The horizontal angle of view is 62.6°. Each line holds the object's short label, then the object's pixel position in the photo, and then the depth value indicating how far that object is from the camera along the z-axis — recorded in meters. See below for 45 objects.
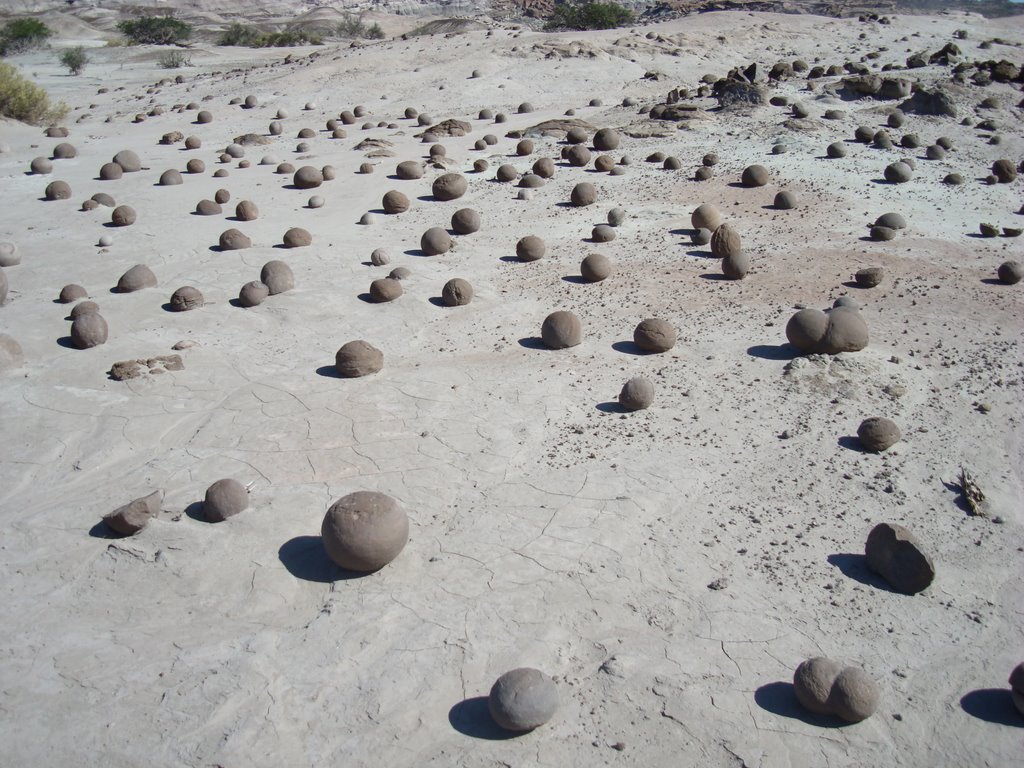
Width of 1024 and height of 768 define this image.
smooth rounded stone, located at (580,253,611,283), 8.71
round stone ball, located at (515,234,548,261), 9.39
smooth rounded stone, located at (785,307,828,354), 6.86
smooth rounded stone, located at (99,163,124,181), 13.02
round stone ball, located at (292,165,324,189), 12.38
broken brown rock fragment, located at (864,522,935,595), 4.61
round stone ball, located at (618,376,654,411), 6.35
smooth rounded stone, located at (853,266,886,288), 8.27
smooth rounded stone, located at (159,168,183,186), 12.70
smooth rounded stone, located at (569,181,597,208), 10.96
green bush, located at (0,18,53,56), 30.45
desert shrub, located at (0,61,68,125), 17.91
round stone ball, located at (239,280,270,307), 8.33
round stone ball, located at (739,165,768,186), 11.46
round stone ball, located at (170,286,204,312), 8.30
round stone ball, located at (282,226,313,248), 9.93
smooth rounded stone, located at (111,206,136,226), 10.77
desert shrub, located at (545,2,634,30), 31.06
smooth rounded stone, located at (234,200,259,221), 10.99
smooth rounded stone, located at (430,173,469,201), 11.55
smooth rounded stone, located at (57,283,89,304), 8.50
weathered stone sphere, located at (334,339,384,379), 6.96
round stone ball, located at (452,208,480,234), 10.24
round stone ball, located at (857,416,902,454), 5.82
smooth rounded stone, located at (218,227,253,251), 9.95
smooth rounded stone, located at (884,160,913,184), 11.42
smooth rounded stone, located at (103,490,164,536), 5.13
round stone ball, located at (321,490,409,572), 4.66
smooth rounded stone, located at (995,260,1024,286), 8.31
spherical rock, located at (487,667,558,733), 3.76
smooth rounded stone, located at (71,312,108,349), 7.52
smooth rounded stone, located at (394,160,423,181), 12.53
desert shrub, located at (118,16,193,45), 33.94
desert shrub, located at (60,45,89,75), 26.77
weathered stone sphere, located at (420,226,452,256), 9.63
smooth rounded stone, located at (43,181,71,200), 11.98
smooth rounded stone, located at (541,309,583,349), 7.34
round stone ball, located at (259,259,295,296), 8.60
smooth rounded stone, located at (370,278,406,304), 8.41
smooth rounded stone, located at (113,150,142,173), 13.51
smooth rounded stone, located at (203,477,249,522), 5.25
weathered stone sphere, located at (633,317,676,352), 7.17
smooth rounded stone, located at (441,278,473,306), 8.36
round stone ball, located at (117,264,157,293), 8.79
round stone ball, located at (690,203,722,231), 9.84
